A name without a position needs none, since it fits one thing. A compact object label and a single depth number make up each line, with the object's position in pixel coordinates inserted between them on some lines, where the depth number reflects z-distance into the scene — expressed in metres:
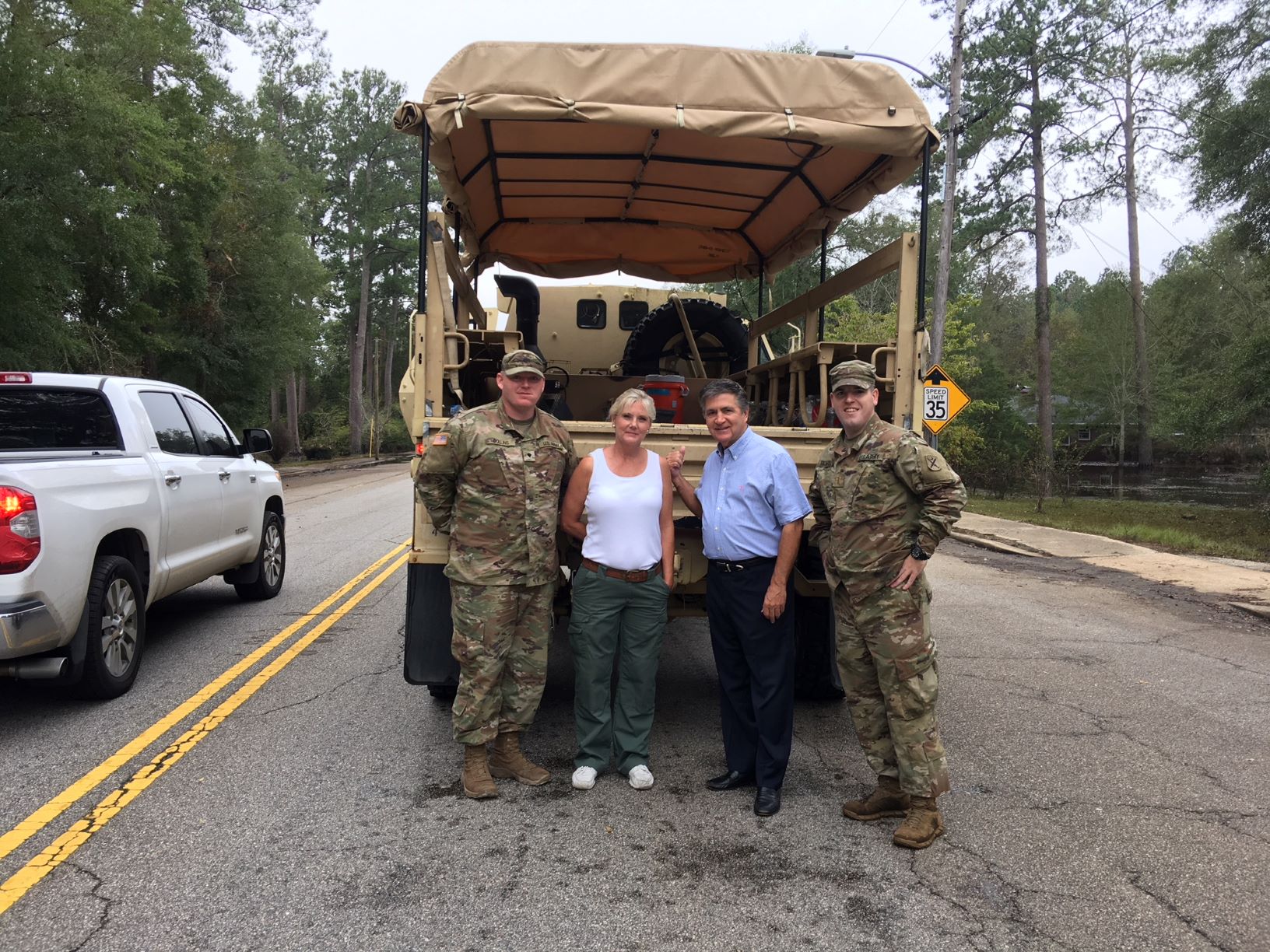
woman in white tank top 4.10
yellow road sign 14.70
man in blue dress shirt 3.93
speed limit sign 14.67
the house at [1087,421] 53.62
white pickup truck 4.52
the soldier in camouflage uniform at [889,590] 3.65
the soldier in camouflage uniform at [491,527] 4.06
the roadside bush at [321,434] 42.17
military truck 4.37
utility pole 18.14
